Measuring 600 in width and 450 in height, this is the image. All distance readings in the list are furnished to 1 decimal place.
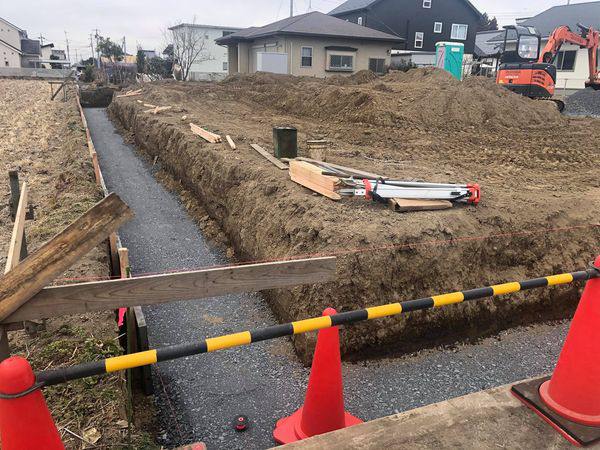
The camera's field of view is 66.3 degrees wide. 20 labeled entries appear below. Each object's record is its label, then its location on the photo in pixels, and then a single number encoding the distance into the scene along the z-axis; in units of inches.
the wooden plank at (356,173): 269.7
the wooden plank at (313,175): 252.2
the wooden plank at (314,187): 249.4
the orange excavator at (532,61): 729.0
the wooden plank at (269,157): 325.9
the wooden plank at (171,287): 101.0
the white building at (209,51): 1888.5
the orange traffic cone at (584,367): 128.3
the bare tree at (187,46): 1619.1
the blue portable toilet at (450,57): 1072.8
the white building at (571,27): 1247.5
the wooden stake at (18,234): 146.9
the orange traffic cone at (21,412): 86.7
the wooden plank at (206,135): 419.8
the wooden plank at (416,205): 236.5
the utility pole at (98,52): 2060.0
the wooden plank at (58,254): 94.3
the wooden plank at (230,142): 398.9
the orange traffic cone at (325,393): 136.7
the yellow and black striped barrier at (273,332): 92.7
